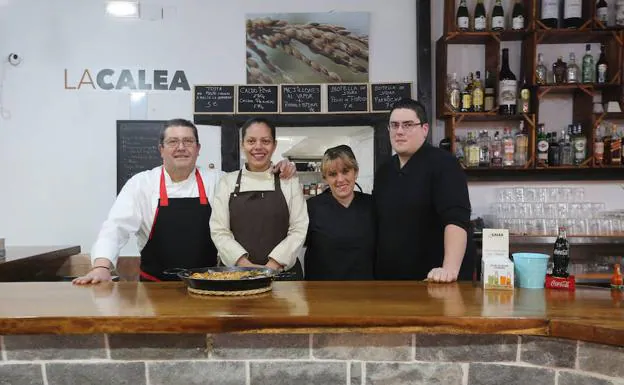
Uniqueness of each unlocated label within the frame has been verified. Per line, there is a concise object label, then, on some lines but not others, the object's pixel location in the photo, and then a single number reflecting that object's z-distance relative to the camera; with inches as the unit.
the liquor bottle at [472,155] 153.3
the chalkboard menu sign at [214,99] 161.0
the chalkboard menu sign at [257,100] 161.0
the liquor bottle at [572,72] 154.9
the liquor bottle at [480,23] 151.0
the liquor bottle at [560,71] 156.9
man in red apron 98.6
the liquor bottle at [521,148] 153.3
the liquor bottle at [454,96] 154.3
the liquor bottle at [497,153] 154.3
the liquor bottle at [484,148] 154.7
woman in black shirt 97.8
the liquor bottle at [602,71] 152.2
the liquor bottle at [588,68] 154.4
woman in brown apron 93.9
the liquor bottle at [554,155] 154.6
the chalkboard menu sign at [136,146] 161.8
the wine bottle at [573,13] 150.1
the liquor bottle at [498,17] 151.6
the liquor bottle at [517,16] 151.0
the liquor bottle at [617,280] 73.6
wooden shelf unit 149.7
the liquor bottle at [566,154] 154.6
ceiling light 141.8
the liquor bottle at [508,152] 152.6
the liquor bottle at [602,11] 153.0
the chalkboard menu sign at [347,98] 161.0
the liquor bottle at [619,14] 152.7
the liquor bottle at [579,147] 153.3
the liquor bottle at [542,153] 152.0
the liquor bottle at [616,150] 152.4
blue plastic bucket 72.8
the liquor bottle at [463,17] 150.6
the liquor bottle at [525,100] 150.4
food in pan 67.2
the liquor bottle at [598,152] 152.0
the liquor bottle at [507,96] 150.8
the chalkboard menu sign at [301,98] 161.3
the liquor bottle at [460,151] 155.6
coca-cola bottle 73.0
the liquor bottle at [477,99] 152.6
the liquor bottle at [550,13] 150.1
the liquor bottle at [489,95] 154.2
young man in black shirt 90.4
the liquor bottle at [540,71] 151.6
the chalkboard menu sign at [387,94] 160.9
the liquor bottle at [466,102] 152.9
